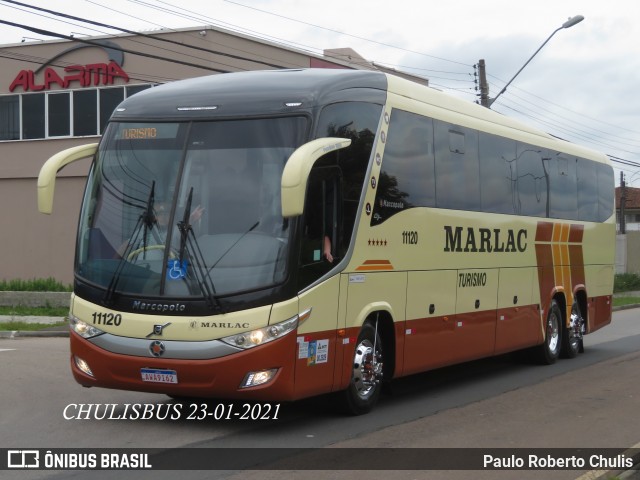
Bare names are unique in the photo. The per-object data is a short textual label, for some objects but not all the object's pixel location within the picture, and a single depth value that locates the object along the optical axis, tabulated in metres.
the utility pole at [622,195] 64.31
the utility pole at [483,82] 33.58
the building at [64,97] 33.28
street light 27.59
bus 9.55
